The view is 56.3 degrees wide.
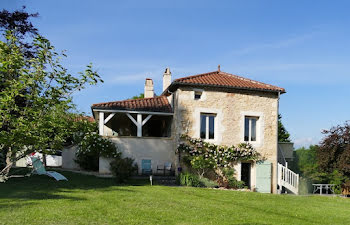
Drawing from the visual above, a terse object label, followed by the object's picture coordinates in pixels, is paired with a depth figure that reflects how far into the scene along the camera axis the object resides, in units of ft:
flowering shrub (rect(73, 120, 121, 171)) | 52.70
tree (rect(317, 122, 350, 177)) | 56.59
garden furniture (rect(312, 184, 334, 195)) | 56.48
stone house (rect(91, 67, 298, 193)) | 54.03
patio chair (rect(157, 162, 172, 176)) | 55.42
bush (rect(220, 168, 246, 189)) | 53.18
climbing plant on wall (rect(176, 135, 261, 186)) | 51.90
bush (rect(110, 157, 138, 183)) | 46.91
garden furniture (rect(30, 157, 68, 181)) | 47.19
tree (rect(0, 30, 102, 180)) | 35.78
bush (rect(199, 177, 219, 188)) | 50.21
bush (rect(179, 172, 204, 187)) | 49.03
